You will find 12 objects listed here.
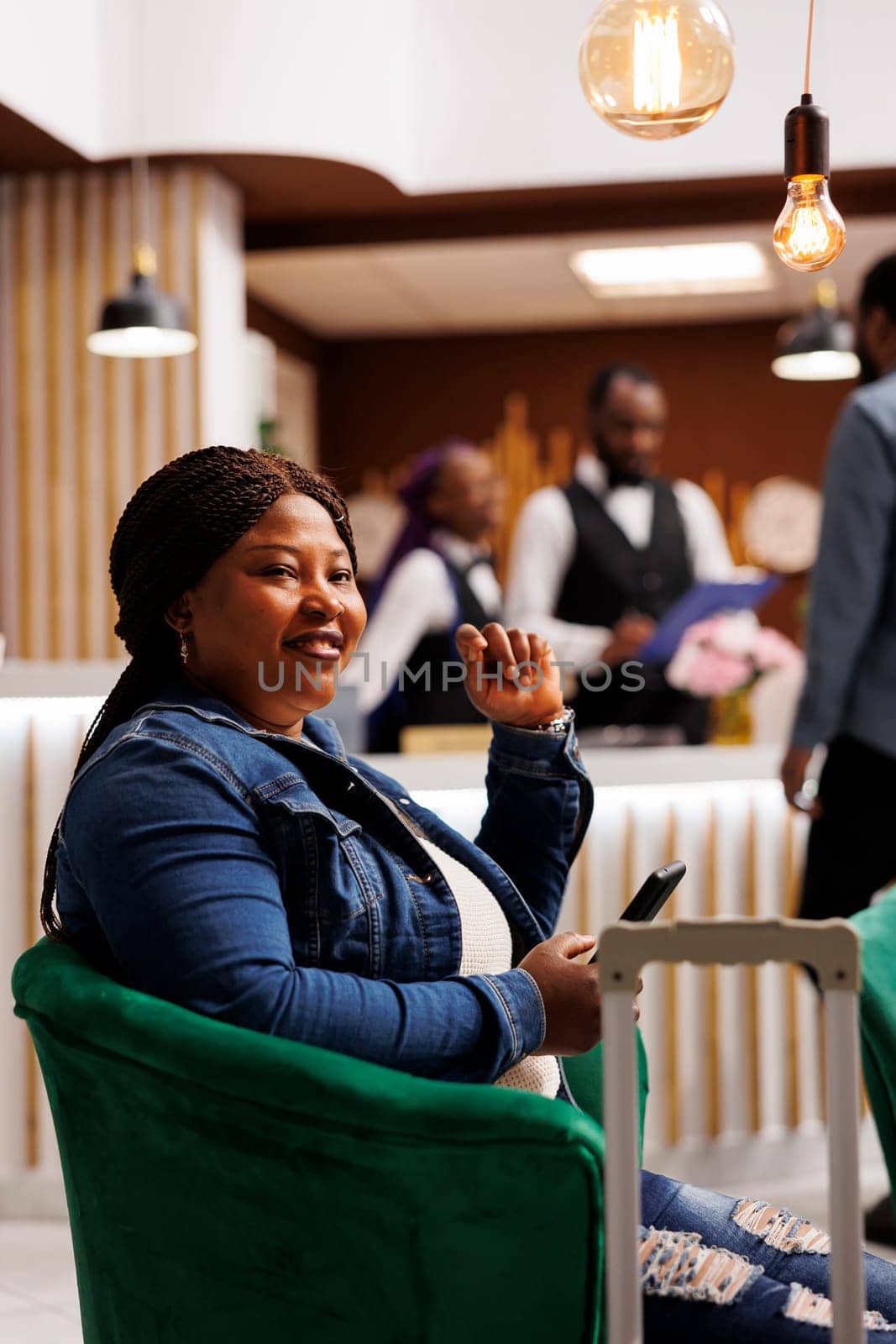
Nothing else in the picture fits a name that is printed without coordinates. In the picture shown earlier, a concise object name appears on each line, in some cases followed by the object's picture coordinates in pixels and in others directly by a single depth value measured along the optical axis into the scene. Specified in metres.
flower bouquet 3.11
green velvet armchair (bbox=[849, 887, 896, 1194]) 1.53
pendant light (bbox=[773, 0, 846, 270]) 1.41
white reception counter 2.72
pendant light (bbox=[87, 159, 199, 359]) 3.94
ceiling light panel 6.37
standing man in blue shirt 2.57
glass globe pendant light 1.58
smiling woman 1.13
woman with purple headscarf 3.59
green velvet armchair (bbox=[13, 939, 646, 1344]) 1.01
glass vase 3.20
